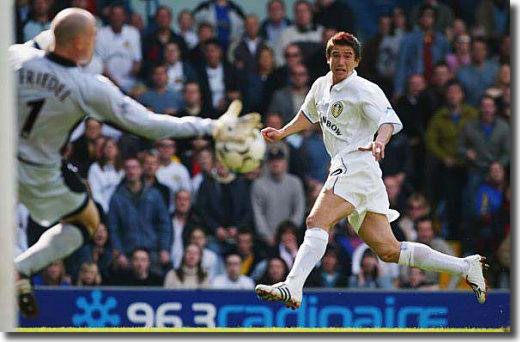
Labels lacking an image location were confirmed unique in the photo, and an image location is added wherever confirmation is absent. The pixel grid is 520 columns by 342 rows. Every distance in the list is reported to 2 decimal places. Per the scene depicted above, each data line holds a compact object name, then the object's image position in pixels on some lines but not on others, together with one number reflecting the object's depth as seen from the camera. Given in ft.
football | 63.77
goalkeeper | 59.82
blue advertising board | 91.50
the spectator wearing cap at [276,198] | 97.55
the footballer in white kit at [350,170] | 61.31
